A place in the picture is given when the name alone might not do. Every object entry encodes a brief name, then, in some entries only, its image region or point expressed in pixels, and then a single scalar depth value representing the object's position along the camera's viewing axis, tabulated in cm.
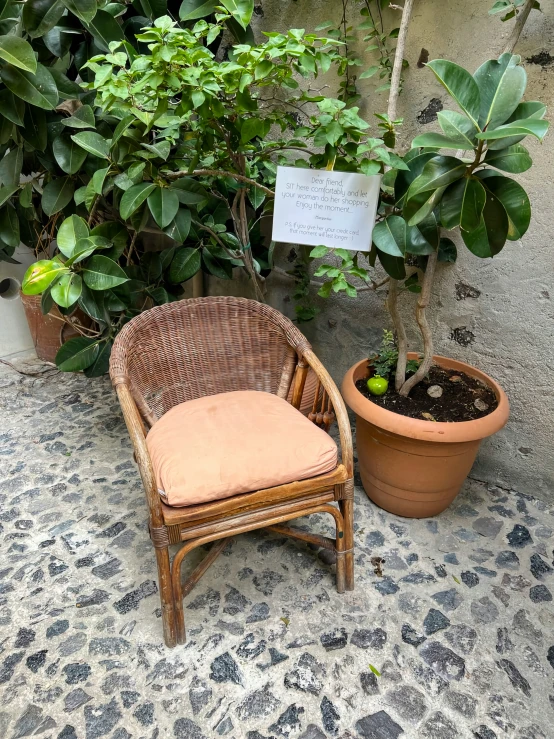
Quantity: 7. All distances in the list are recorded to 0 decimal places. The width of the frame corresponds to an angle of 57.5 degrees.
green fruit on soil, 174
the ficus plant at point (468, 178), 110
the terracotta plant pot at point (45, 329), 269
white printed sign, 137
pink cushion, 122
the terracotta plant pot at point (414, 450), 155
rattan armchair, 123
